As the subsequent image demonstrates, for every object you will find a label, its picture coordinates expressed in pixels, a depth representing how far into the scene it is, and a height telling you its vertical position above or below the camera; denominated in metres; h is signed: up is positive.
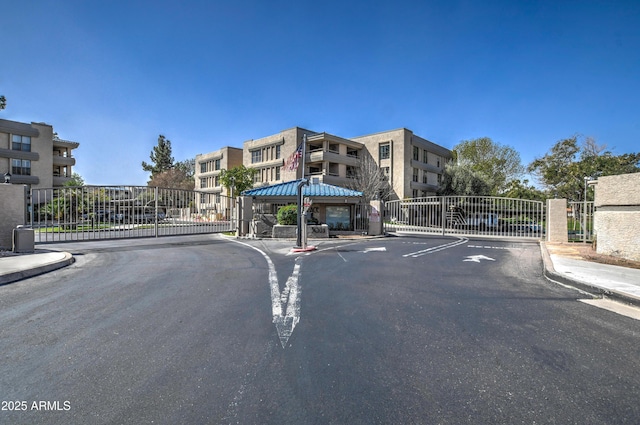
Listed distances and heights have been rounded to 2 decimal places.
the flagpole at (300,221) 14.02 -0.43
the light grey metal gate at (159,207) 16.52 +0.24
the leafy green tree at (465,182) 44.50 +3.89
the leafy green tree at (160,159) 83.88 +13.18
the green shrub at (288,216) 19.41 -0.29
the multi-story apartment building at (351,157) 43.66 +7.44
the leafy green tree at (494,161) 52.94 +8.15
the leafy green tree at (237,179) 41.97 +4.04
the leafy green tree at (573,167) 33.59 +4.66
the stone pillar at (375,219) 21.53 -0.52
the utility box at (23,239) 10.62 -0.91
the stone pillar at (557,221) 17.28 -0.52
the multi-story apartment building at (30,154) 42.21 +7.52
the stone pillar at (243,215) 20.09 -0.25
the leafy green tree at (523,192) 45.56 +2.79
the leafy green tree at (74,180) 43.15 +4.47
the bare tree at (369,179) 40.88 +4.16
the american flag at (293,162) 15.90 +2.34
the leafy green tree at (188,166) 86.38 +11.78
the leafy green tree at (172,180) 66.81 +6.40
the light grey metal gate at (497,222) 19.91 -0.82
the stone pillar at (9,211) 10.82 +0.00
